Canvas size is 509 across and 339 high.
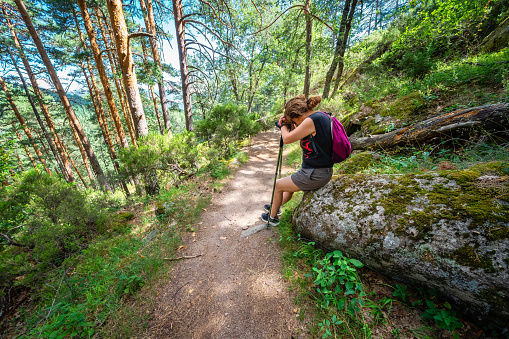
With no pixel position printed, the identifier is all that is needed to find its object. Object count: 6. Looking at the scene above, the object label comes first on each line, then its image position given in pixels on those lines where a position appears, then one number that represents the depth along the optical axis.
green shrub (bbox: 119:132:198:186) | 4.94
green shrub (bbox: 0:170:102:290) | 3.10
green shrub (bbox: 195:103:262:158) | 8.34
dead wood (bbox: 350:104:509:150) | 2.59
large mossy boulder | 1.29
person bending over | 2.18
